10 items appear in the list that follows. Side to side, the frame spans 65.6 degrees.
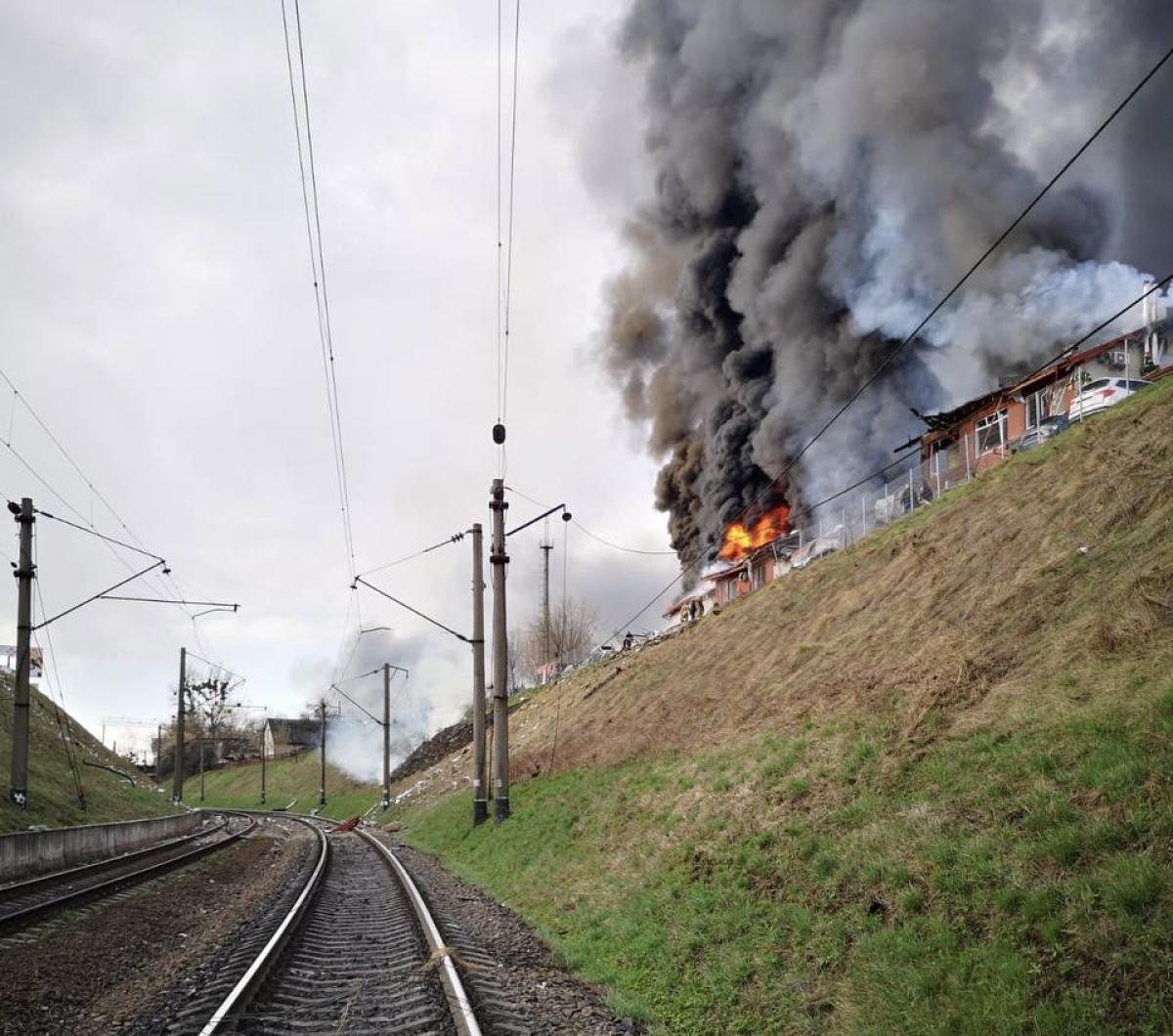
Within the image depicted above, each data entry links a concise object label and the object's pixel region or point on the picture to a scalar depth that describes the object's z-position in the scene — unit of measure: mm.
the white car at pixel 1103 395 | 27938
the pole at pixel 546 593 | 75394
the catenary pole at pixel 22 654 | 25703
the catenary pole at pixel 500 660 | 26562
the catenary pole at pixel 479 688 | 28922
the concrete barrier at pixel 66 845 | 20281
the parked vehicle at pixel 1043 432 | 26875
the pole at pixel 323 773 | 71688
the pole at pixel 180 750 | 55844
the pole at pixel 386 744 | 53500
